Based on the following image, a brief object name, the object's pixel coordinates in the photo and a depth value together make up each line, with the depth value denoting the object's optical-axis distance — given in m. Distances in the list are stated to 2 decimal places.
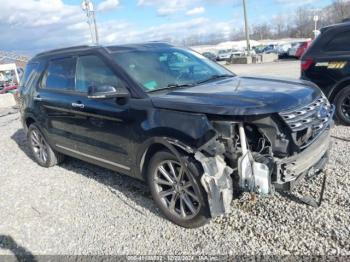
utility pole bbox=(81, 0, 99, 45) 22.27
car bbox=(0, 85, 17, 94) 23.16
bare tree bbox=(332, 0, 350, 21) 76.00
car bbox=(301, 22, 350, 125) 6.48
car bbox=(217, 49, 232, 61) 44.79
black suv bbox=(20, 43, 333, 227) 3.26
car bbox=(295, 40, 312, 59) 29.44
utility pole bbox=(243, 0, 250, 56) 31.82
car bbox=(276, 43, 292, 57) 35.26
